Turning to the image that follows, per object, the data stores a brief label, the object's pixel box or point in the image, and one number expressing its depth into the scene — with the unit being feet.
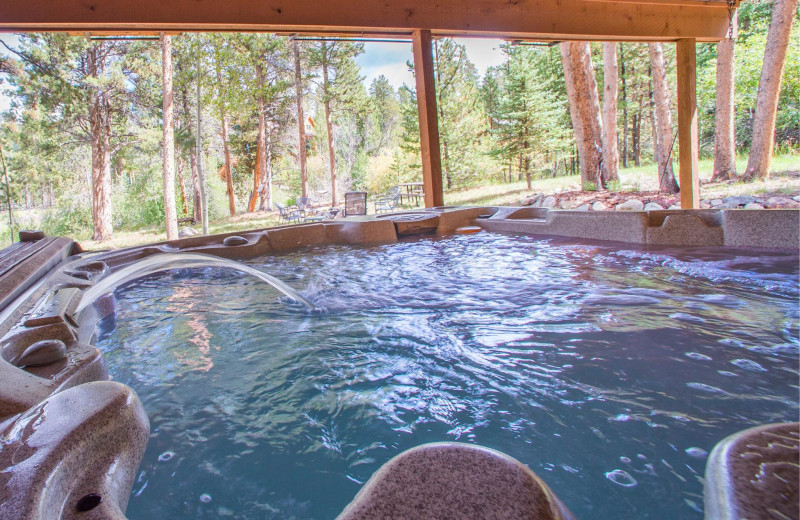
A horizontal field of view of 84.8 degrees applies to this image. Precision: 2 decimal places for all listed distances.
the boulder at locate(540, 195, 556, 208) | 23.51
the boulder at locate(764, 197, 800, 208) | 16.79
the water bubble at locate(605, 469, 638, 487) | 2.99
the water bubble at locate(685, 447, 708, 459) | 3.15
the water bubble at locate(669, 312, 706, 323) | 5.66
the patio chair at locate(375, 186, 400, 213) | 33.30
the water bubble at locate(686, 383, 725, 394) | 3.99
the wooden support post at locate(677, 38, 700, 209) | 13.94
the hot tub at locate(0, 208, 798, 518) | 3.10
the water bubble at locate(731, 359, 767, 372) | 4.30
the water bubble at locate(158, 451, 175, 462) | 3.52
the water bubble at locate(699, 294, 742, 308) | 6.11
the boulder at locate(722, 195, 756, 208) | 17.60
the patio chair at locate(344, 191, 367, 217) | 24.62
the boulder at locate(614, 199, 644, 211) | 19.08
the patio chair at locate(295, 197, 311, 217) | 33.77
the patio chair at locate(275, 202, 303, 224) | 29.71
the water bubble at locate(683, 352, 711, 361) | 4.60
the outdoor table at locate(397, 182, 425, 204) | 39.30
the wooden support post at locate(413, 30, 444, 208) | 13.20
